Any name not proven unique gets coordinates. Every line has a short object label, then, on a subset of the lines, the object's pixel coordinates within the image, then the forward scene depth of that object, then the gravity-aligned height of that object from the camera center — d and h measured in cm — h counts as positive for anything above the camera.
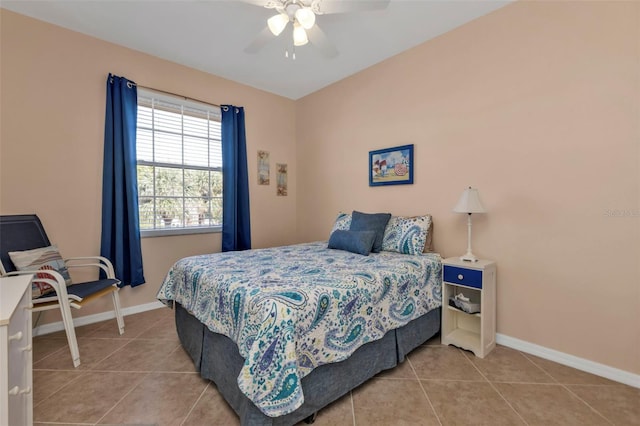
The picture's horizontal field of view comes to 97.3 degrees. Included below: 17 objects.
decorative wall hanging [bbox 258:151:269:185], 407 +57
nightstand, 218 -85
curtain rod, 308 +132
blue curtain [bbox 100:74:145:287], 282 +23
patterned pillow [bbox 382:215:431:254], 264 -28
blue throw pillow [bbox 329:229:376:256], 265 -34
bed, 129 -67
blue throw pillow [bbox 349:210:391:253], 282 -19
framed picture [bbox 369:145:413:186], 303 +45
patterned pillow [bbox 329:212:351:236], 319 -19
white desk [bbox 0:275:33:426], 93 -56
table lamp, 227 +0
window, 319 +52
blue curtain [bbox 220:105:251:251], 364 +32
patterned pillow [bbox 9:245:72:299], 211 -44
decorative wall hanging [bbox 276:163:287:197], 431 +44
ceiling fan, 186 +134
